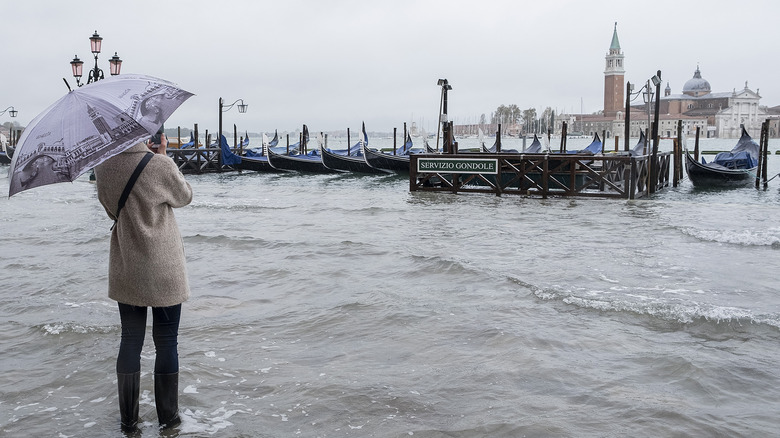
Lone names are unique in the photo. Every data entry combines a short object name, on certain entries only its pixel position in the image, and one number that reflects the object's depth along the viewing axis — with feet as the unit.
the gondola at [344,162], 108.37
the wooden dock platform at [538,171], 55.26
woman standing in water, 9.46
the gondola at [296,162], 114.93
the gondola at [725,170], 83.30
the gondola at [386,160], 103.09
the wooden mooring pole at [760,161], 79.00
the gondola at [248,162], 113.29
